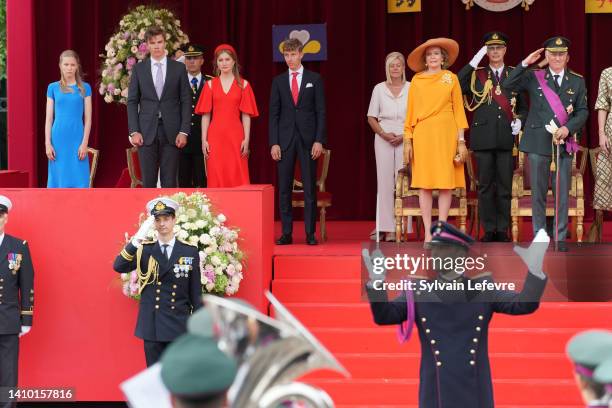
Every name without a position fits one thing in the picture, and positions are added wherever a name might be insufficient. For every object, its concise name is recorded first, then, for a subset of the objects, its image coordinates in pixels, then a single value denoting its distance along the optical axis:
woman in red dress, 18.69
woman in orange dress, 17.80
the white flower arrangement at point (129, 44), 21.62
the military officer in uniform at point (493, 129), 18.77
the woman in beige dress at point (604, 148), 18.03
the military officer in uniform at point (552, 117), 17.58
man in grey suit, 17.89
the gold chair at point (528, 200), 18.66
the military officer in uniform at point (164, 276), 14.48
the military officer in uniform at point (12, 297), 15.20
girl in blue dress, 18.59
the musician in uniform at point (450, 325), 10.19
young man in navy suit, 18.87
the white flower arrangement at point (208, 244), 15.71
